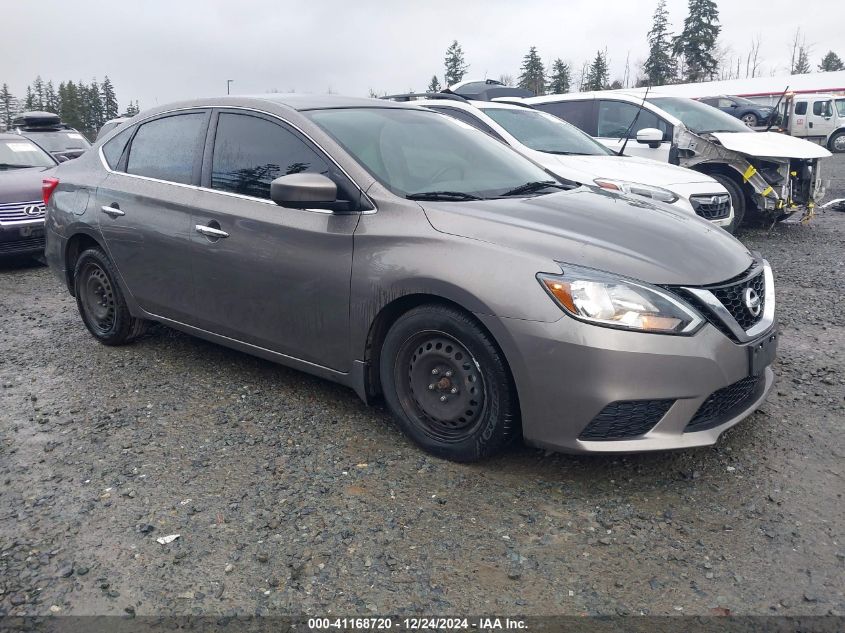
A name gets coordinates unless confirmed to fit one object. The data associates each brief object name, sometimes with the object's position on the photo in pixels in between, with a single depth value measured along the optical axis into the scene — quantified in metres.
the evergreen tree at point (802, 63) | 76.62
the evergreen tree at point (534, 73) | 71.31
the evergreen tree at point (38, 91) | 92.30
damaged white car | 8.80
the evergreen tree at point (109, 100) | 79.24
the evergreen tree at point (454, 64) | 76.50
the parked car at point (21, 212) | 8.08
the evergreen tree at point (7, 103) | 84.56
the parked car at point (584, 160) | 6.89
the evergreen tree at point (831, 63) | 72.75
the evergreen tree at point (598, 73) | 71.31
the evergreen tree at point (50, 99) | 81.41
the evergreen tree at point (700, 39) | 62.94
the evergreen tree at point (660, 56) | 65.94
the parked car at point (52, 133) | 14.30
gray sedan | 2.83
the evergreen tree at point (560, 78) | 71.00
